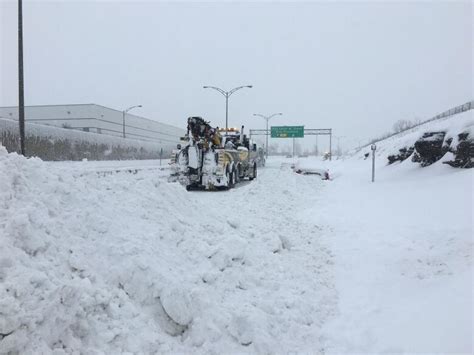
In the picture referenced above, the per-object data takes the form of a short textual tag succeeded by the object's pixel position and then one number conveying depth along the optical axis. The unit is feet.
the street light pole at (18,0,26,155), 63.45
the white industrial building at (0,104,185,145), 246.47
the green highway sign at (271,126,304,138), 231.09
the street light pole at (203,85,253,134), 153.12
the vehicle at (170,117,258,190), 61.26
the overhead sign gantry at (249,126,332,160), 231.09
